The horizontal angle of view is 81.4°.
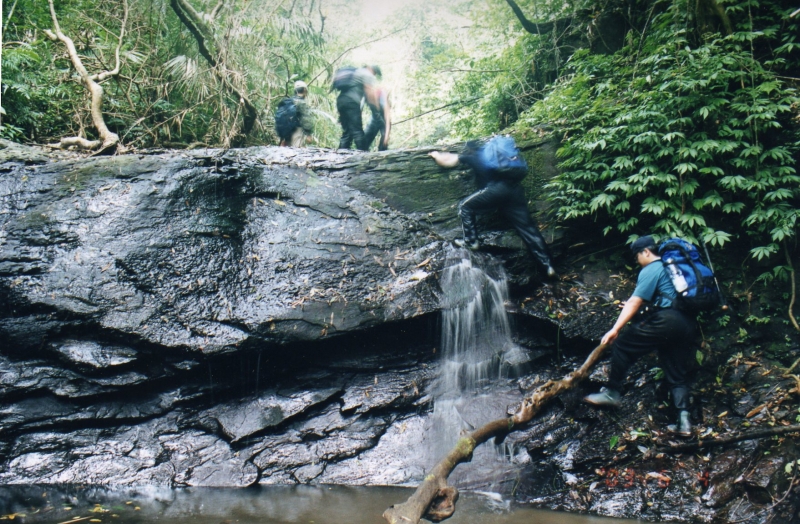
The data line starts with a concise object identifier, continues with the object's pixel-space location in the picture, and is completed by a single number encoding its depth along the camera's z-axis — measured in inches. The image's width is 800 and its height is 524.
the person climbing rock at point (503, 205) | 245.6
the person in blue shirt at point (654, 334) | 172.1
